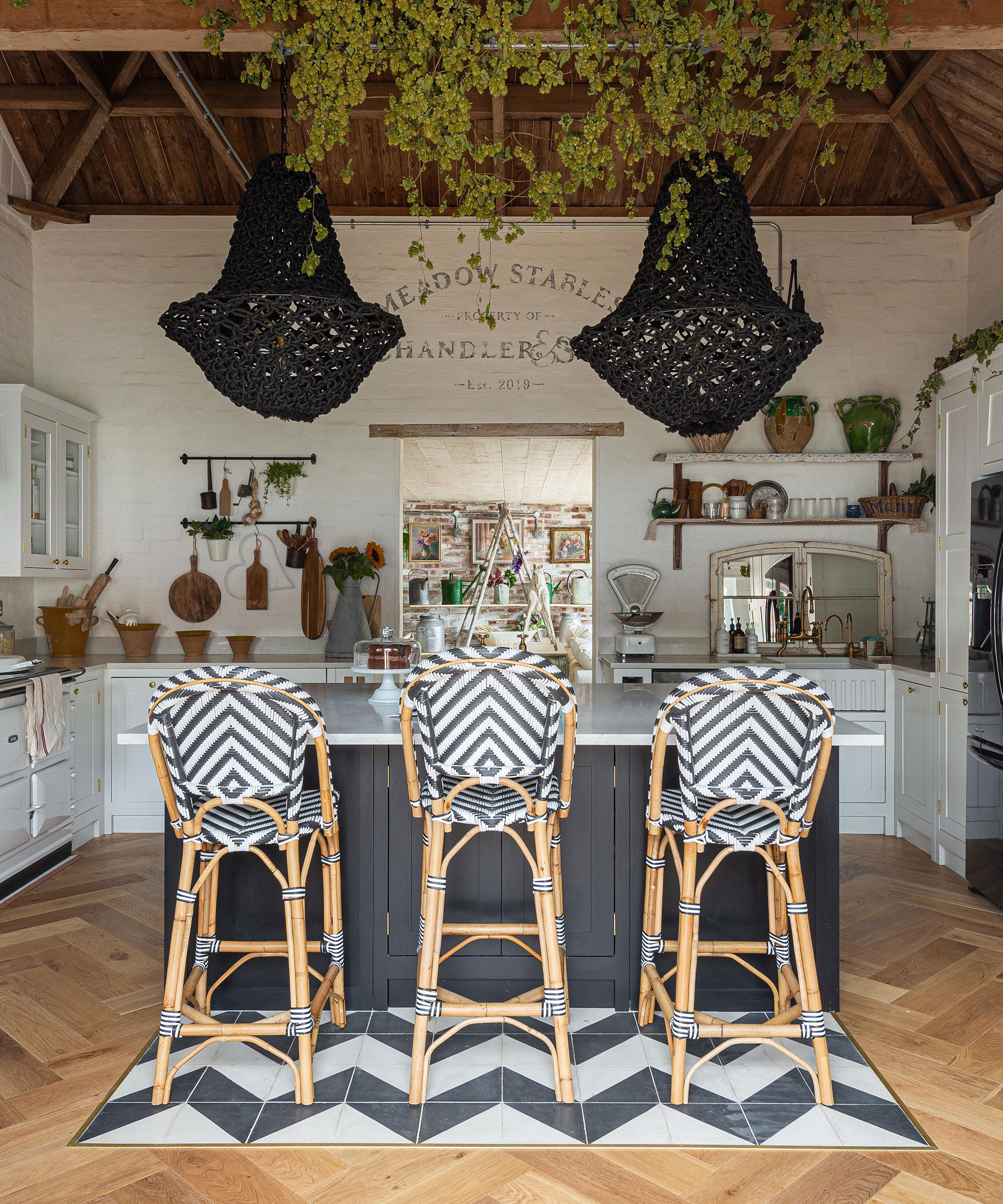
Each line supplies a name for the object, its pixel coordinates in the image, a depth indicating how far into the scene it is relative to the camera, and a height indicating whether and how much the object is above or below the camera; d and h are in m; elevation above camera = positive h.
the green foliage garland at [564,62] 2.56 +1.59
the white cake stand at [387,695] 2.98 -0.34
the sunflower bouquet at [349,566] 5.32 +0.19
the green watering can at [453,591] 10.11 +0.08
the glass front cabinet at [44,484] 4.58 +0.63
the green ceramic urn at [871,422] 5.42 +1.09
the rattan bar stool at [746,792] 2.21 -0.50
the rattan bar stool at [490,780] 2.19 -0.47
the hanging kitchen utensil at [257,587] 5.55 +0.06
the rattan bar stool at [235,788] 2.23 -0.49
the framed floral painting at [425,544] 10.50 +0.63
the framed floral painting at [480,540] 10.46 +0.68
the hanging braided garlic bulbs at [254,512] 5.55 +0.54
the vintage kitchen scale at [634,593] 5.36 +0.03
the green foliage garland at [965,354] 3.87 +1.15
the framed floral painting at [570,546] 10.52 +0.62
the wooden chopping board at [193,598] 5.54 -0.01
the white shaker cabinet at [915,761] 4.47 -0.85
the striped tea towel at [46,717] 4.02 -0.56
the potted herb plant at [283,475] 5.53 +0.77
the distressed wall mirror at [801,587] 5.53 +0.07
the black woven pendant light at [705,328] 2.42 +0.75
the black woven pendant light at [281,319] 2.46 +0.79
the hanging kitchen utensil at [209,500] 5.52 +0.61
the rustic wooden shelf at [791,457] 5.39 +0.87
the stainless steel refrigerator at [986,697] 3.67 -0.42
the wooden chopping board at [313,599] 5.49 -0.01
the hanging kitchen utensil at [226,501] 5.52 +0.60
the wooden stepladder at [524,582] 6.68 +0.08
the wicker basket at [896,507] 5.36 +0.56
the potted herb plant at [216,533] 5.48 +0.40
